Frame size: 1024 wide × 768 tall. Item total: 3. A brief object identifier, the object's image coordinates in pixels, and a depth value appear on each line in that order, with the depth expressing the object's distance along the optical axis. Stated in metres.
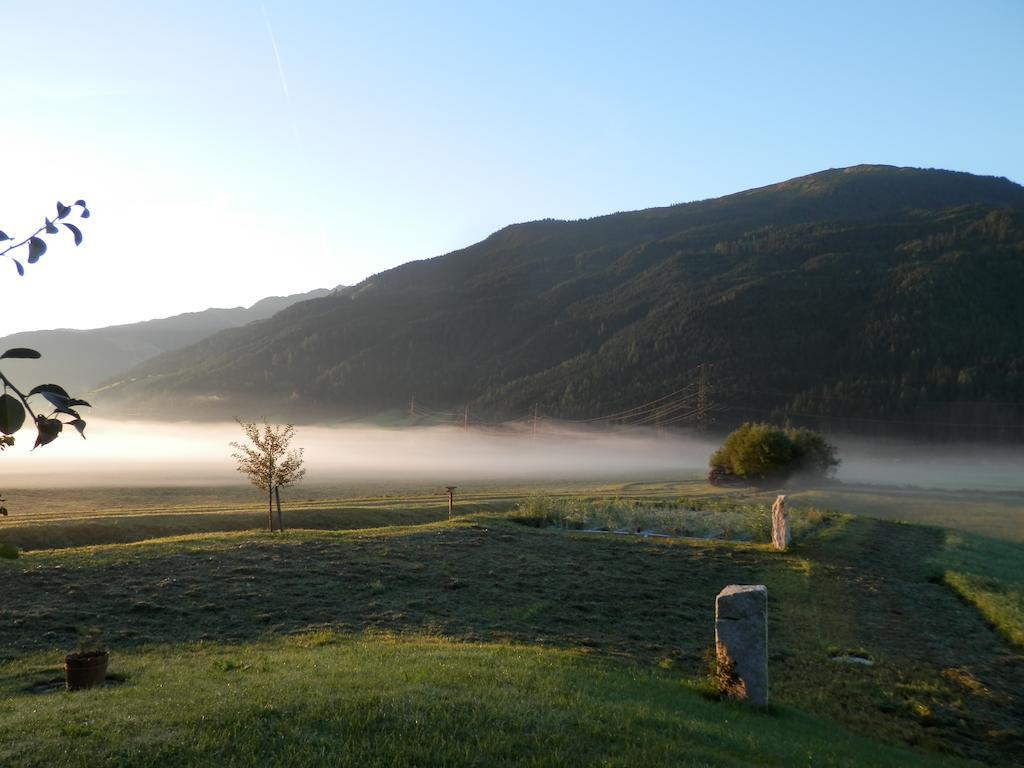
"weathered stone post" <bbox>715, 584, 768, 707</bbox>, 12.08
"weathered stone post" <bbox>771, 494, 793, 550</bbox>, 30.81
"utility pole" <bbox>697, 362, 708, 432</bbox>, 136.12
